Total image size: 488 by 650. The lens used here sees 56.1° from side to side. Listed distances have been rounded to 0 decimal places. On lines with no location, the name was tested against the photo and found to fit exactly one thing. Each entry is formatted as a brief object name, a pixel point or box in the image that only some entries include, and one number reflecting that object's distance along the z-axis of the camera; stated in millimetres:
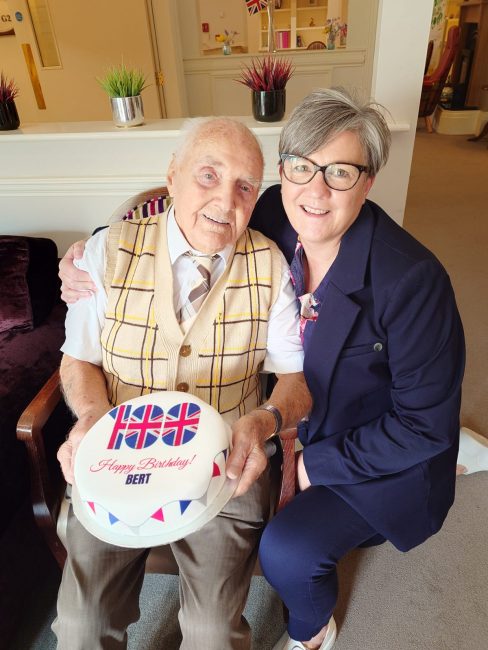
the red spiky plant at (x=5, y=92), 1955
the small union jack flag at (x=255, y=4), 2533
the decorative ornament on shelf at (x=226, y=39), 4816
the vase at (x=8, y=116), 1945
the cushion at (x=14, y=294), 1684
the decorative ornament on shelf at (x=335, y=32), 4773
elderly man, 1074
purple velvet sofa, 1394
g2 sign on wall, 4430
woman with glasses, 1033
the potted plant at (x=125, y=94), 1851
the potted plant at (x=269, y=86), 1718
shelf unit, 5414
